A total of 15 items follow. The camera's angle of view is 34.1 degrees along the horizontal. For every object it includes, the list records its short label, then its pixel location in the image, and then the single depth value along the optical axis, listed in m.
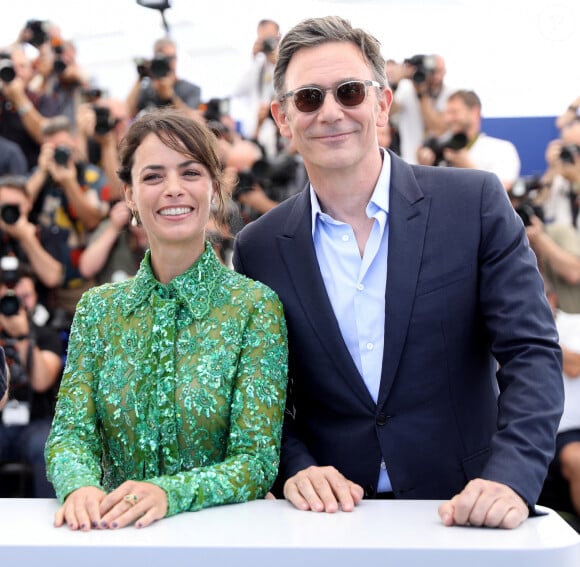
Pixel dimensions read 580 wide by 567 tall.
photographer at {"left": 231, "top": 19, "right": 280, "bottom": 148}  3.95
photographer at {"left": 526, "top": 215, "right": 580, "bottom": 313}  3.52
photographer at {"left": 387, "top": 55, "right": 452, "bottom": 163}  3.85
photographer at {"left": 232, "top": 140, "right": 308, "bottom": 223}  3.75
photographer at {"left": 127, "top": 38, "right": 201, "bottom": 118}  3.99
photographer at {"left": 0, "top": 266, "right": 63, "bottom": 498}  3.64
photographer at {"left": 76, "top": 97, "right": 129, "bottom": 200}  4.05
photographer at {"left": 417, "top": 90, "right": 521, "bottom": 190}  3.75
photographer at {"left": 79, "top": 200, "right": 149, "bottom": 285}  3.86
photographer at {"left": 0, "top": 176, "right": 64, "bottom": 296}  3.91
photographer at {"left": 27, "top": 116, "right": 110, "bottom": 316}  3.90
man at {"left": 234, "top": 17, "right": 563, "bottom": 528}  1.82
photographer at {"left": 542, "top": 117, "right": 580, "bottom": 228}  3.63
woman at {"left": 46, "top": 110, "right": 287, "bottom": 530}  1.70
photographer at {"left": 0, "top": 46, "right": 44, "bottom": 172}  4.18
